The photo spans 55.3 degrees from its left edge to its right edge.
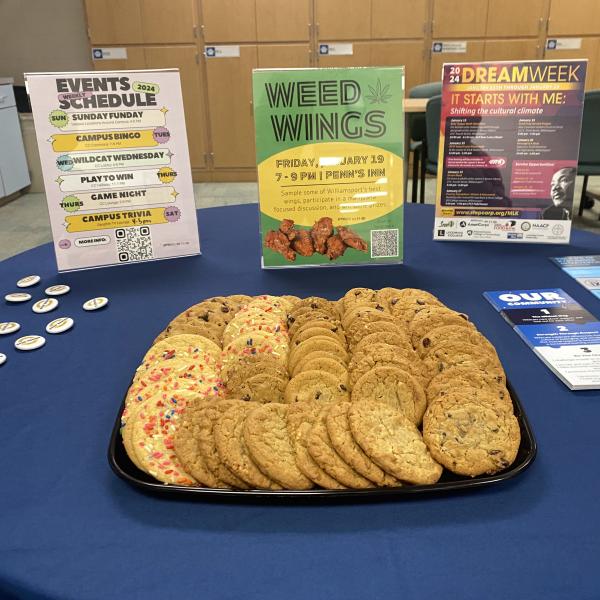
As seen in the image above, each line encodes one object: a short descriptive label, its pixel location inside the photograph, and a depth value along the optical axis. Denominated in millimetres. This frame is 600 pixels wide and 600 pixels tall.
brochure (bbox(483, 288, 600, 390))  1043
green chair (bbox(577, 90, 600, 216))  3609
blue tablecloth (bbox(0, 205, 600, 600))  647
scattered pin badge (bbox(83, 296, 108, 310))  1395
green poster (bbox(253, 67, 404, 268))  1557
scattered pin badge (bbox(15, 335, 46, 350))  1208
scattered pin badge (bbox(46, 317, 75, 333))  1287
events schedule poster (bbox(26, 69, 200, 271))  1548
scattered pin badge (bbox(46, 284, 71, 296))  1487
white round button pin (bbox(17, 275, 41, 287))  1552
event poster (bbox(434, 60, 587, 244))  1651
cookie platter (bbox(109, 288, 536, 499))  774
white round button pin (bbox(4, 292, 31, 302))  1450
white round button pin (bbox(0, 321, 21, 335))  1282
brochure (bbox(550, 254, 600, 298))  1421
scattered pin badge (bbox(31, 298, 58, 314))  1395
